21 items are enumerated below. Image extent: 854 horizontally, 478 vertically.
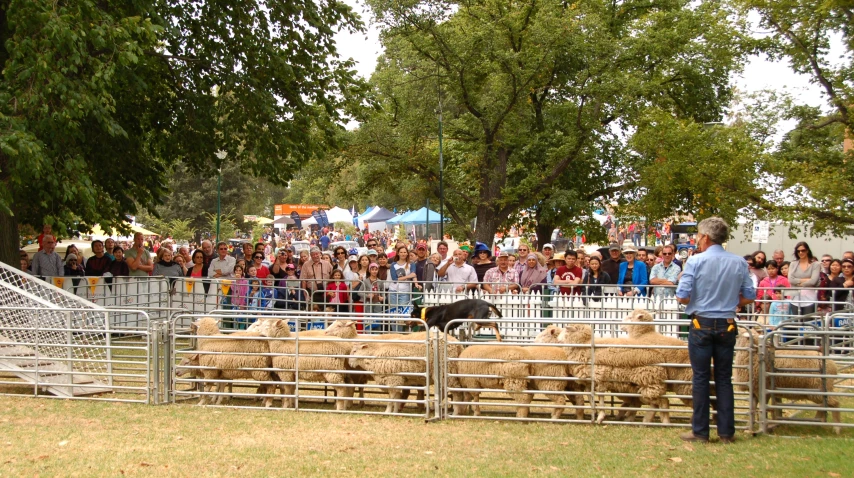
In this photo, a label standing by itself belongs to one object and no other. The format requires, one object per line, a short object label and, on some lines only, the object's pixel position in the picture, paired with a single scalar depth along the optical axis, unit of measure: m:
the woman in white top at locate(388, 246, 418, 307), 16.64
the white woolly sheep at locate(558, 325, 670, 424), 9.18
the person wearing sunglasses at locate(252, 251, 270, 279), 18.47
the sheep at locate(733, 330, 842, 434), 9.02
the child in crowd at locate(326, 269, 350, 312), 17.14
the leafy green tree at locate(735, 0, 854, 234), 21.78
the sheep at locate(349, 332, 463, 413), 9.96
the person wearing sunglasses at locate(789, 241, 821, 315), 15.70
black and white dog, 13.02
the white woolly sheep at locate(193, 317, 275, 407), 10.45
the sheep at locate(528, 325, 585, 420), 9.53
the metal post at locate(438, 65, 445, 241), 27.44
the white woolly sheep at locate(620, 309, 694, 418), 9.15
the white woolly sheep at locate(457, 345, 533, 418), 9.55
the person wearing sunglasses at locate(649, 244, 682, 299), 15.68
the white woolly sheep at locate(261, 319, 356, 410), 10.23
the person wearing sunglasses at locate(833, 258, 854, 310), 15.68
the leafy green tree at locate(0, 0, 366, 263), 14.92
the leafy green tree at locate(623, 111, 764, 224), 25.00
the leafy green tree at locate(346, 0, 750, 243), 27.22
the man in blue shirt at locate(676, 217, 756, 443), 8.31
